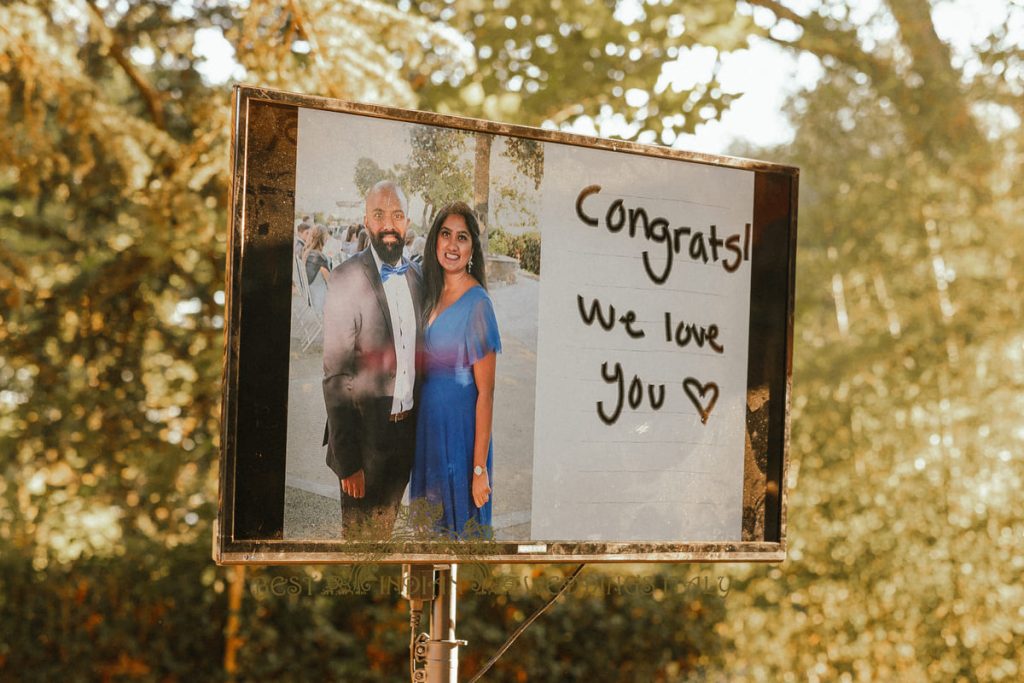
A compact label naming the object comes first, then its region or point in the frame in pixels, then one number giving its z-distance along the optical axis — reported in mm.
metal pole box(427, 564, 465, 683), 1737
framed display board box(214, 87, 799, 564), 1539
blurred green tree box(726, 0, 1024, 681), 4141
